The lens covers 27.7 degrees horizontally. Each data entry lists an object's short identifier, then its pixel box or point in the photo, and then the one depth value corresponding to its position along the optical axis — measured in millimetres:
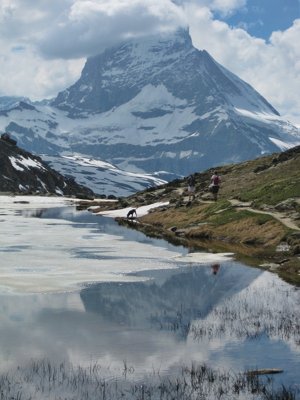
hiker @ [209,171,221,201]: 71712
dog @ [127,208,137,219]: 85681
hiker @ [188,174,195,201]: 81469
